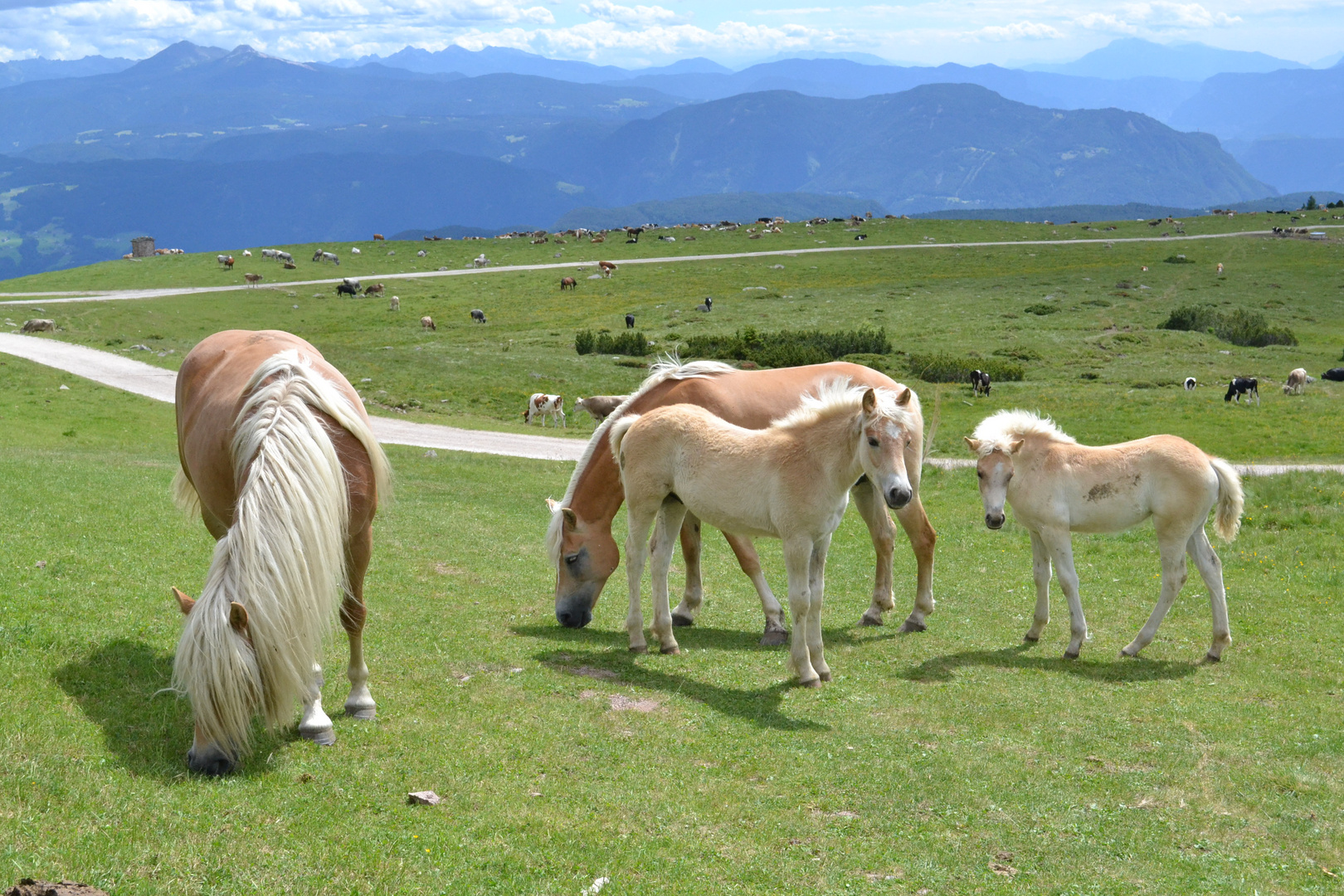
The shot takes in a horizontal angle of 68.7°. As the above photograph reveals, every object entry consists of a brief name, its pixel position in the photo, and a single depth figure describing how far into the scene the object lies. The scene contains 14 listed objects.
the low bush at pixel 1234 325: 57.47
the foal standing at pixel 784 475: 9.95
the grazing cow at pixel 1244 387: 39.19
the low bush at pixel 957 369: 46.00
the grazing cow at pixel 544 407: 39.75
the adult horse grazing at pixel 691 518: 12.74
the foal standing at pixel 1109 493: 11.94
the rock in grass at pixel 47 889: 4.76
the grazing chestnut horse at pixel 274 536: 6.58
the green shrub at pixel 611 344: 54.12
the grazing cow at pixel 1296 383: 41.62
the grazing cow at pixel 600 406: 35.84
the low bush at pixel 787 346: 48.03
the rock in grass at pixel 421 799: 6.85
